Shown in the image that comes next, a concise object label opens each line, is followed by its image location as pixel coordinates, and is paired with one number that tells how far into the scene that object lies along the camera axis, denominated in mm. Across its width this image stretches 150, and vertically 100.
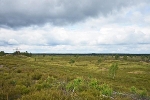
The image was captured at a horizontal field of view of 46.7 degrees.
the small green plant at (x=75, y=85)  10584
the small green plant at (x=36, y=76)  16694
